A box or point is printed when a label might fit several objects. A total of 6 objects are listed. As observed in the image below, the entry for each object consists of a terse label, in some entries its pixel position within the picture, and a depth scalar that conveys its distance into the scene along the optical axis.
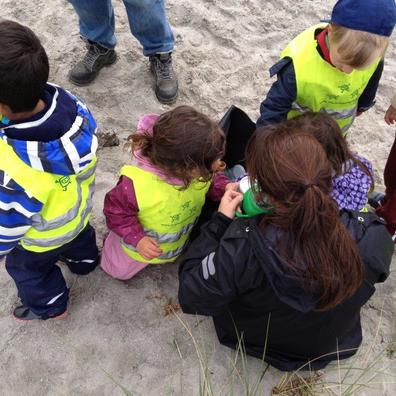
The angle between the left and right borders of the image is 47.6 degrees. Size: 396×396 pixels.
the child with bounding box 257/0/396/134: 1.66
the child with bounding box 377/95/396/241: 2.20
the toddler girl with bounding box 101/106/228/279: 1.53
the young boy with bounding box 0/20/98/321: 1.26
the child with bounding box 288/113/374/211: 1.54
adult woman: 1.25
